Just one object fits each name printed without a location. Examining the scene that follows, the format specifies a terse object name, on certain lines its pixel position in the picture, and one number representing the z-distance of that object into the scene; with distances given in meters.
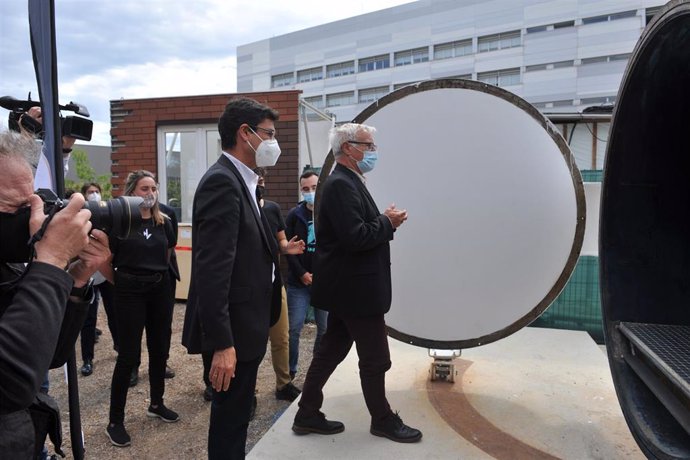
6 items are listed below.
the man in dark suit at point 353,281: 2.56
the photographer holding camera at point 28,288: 1.02
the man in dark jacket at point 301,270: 4.02
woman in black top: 3.14
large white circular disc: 2.89
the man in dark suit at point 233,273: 1.95
